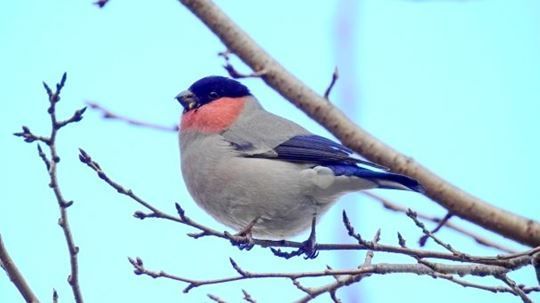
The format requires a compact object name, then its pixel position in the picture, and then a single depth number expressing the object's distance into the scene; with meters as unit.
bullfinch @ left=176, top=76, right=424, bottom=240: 9.08
